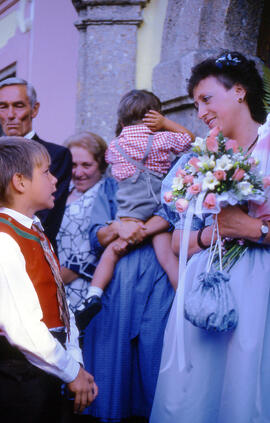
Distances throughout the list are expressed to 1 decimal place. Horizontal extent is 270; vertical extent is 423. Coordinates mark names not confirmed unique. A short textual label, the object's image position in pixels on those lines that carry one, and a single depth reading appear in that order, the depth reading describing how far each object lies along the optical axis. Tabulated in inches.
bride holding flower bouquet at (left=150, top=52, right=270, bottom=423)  91.0
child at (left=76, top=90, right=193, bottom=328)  140.7
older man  151.2
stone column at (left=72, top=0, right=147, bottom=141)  188.9
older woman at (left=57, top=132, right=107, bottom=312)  151.7
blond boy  84.4
